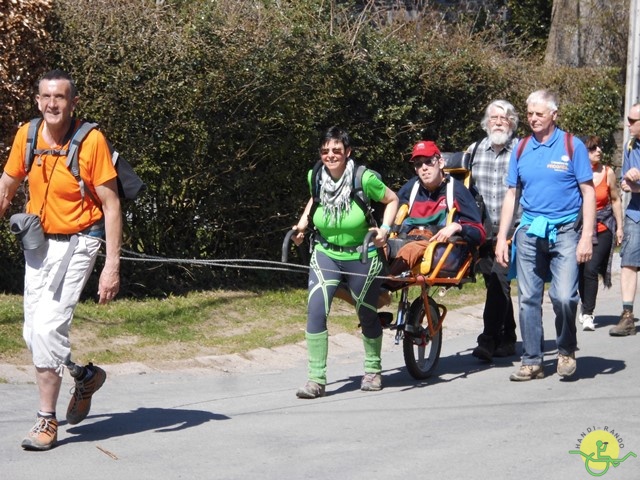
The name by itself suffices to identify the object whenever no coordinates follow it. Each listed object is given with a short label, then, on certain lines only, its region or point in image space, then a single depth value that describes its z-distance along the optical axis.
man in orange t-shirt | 10.71
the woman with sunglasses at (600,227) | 18.92
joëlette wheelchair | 14.29
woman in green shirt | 13.46
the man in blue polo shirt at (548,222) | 13.99
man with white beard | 15.91
